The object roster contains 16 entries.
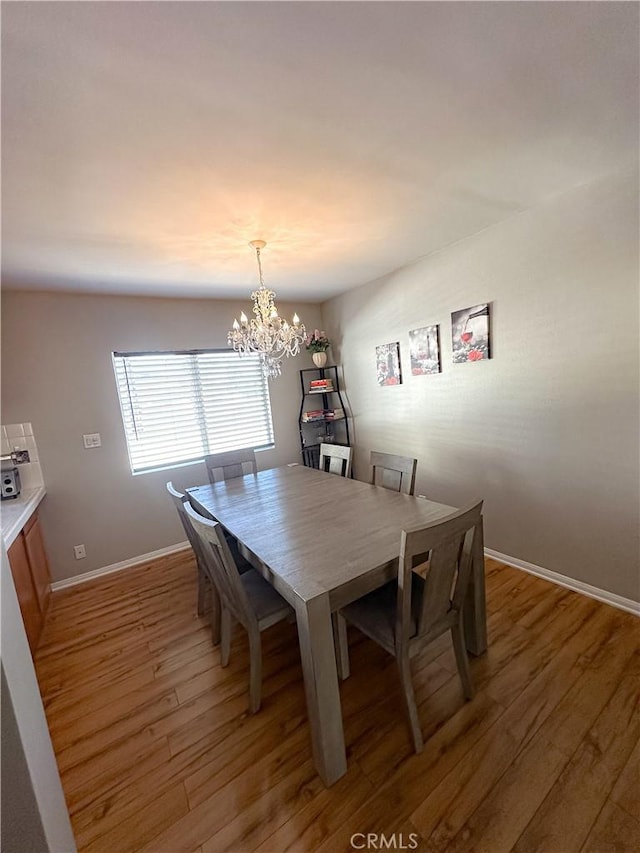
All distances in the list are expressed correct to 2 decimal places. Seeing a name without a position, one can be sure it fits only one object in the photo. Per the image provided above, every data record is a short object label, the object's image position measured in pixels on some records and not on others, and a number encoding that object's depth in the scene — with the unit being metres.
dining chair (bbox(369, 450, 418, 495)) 2.17
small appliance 2.49
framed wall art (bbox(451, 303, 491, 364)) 2.45
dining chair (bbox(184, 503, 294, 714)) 1.45
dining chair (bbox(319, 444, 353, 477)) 2.76
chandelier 2.19
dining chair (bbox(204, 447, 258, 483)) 2.91
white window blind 3.14
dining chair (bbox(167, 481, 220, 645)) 1.84
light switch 2.90
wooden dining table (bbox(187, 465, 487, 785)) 1.22
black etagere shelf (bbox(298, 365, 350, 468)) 3.92
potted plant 3.79
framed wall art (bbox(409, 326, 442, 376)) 2.81
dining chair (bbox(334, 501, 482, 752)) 1.25
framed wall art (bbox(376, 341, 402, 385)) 3.19
